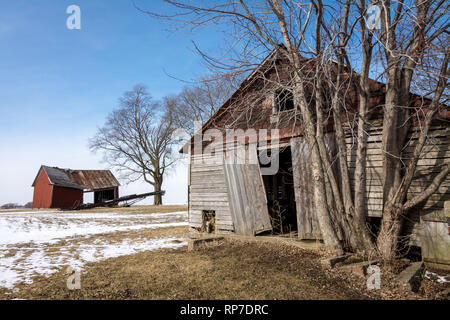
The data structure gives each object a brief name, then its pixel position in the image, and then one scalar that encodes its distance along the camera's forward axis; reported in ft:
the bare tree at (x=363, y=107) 16.84
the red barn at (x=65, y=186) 90.02
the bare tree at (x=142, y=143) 96.33
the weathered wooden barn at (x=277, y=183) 18.17
